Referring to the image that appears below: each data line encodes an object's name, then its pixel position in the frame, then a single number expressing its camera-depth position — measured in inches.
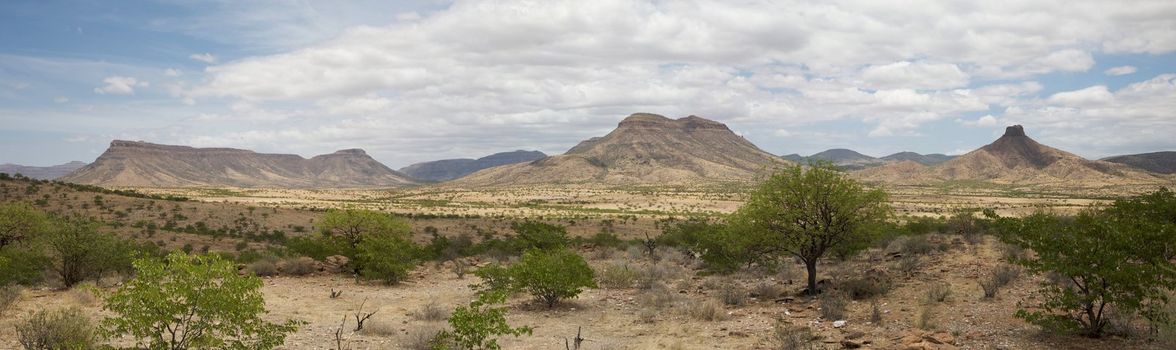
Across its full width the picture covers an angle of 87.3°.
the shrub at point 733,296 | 695.7
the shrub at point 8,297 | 619.4
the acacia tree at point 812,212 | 703.1
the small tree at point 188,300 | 338.6
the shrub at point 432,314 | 660.4
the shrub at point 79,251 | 818.8
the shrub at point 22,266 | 745.3
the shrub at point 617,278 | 893.8
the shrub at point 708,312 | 631.2
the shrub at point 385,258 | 926.4
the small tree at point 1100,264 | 426.0
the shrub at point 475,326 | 401.7
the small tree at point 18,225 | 864.3
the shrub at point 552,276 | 727.1
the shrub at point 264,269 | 978.1
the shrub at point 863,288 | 685.3
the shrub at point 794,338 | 472.4
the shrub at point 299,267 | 1010.1
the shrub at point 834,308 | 590.6
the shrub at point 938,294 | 619.8
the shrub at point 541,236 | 1242.0
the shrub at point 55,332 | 442.6
